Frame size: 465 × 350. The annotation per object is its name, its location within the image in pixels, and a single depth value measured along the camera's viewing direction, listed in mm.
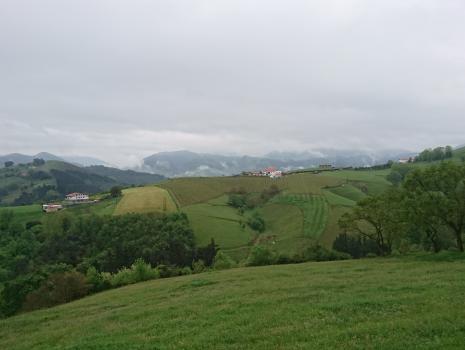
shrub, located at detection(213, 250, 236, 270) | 65125
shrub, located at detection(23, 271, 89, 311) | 43625
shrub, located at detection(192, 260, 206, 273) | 66438
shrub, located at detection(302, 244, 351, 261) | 60938
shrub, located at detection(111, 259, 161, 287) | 53794
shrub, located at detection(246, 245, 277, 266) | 61688
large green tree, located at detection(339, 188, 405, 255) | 48722
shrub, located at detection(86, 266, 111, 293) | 51062
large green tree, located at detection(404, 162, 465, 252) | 38062
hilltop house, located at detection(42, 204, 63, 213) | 177875
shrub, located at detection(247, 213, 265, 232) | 126812
